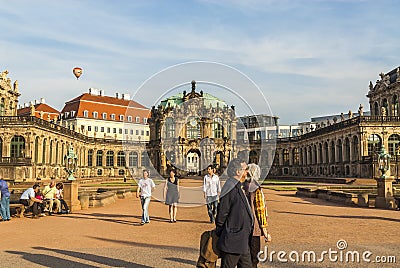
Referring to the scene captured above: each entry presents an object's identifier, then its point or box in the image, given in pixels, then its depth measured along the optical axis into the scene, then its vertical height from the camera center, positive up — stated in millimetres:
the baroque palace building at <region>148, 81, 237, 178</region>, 95000 +6638
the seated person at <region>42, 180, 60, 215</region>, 21047 -1856
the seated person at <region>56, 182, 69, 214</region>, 21516 -1936
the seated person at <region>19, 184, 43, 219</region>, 19731 -1952
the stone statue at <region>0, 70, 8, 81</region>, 74500 +15704
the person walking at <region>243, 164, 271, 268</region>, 8336 -980
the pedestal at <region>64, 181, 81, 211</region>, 22078 -1748
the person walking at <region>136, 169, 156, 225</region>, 17516 -1358
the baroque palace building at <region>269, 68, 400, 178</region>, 63688 +2492
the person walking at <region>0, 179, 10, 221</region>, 18242 -1818
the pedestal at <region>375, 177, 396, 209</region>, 22984 -2127
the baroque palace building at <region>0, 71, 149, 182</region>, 60569 +2630
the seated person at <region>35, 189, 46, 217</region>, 20781 -2141
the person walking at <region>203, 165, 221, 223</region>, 16703 -1106
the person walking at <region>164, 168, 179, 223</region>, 17688 -1511
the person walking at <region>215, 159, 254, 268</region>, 6969 -1183
